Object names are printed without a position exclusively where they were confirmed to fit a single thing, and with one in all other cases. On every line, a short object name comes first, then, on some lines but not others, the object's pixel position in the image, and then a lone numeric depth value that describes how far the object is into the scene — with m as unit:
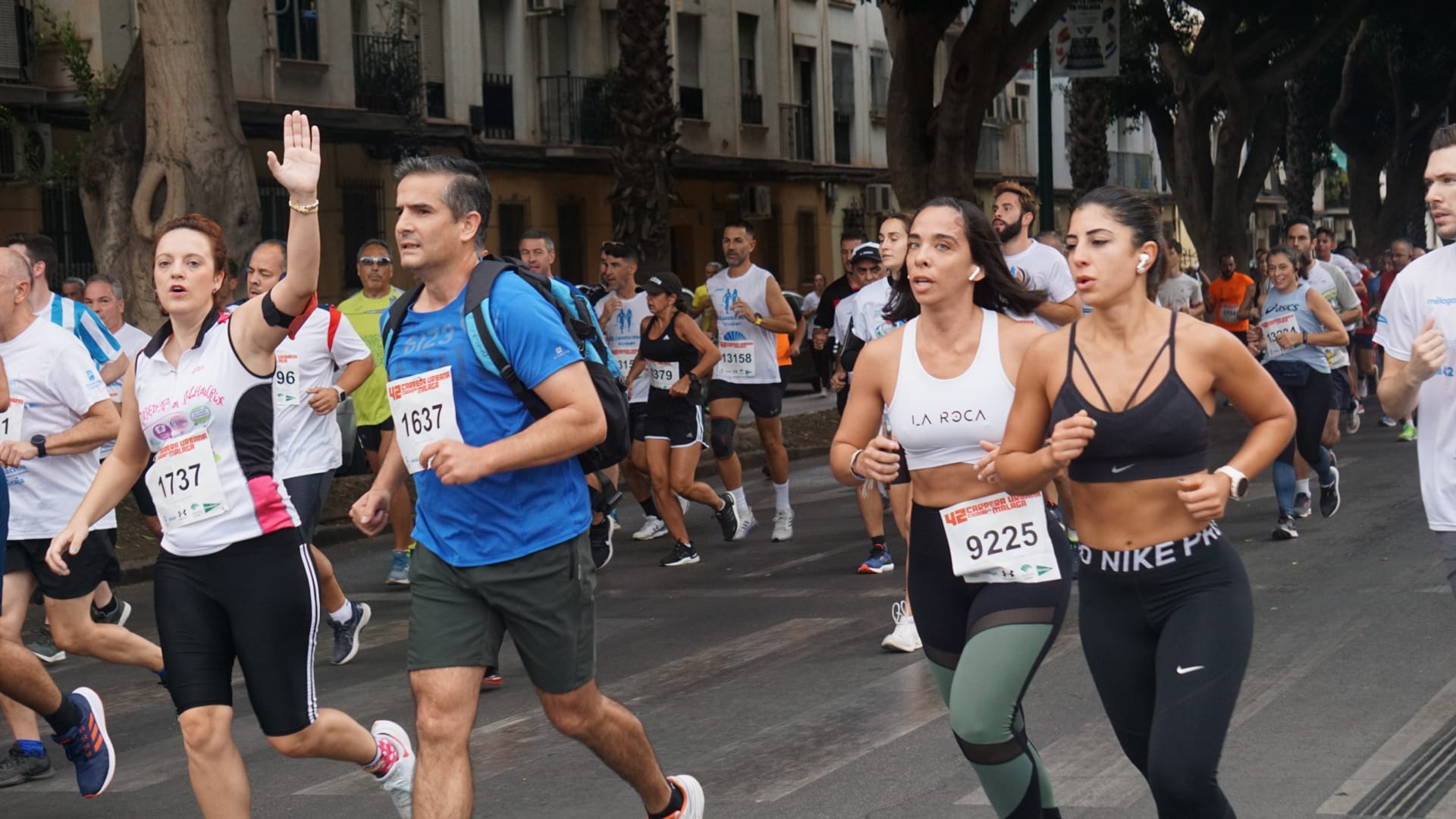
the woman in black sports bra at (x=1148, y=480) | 4.11
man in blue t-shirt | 4.68
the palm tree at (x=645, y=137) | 23.92
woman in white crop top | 4.50
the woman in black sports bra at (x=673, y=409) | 11.84
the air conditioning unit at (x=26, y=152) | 23.03
